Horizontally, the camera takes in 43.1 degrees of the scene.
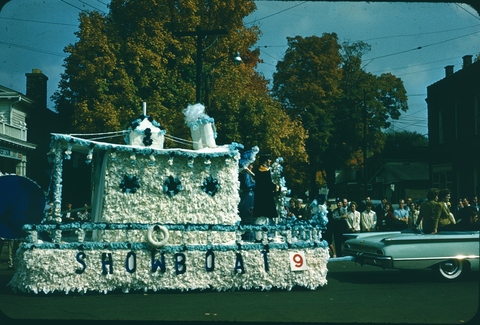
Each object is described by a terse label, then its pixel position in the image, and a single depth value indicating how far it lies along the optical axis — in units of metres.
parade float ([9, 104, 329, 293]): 10.25
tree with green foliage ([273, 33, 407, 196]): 30.94
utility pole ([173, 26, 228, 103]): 19.62
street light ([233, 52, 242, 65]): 21.56
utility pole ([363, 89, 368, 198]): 33.56
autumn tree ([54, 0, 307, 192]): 24.98
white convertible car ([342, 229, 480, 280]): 11.17
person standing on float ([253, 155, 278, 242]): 11.49
